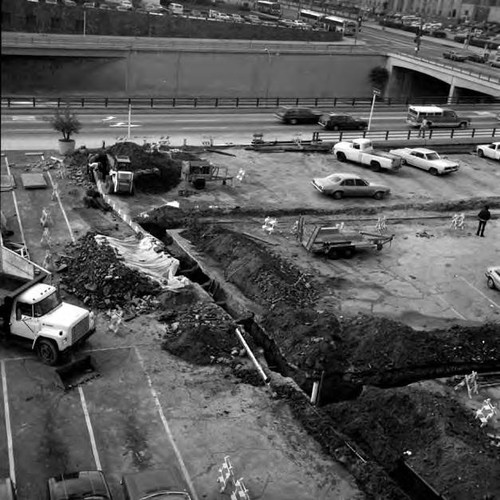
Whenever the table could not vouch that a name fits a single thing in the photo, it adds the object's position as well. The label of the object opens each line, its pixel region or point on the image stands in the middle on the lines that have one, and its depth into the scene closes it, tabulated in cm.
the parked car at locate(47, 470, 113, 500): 1434
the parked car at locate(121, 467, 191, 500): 1459
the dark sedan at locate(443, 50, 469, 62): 8188
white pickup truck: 4231
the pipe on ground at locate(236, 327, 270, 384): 2062
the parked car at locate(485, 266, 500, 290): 2752
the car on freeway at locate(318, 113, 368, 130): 5362
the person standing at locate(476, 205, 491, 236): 3262
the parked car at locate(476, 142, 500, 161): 4706
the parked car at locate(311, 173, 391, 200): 3691
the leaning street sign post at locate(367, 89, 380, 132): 5405
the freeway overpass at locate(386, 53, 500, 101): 6900
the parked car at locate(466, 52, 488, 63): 8369
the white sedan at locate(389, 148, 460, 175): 4275
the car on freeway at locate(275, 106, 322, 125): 5488
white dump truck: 2027
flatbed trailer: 2927
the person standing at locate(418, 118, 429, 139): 5365
